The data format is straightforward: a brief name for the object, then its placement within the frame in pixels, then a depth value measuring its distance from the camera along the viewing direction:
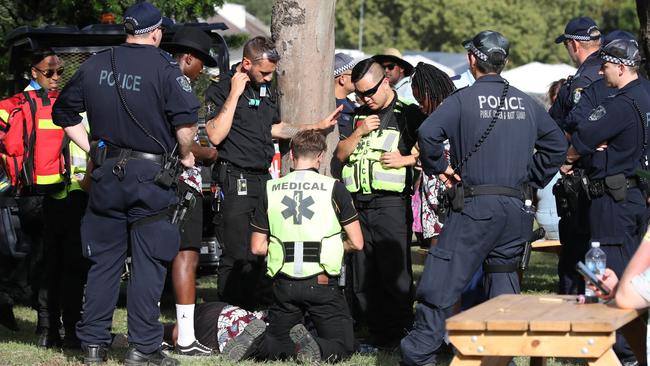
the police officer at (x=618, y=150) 15.82
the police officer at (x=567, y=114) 16.92
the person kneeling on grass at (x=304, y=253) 15.82
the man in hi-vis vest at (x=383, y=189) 17.62
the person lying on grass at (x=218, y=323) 16.83
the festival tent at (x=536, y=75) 63.81
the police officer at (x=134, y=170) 14.84
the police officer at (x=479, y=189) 14.11
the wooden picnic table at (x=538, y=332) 10.90
